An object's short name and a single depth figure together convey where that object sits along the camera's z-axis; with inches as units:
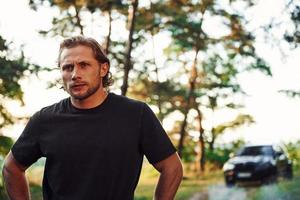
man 84.0
